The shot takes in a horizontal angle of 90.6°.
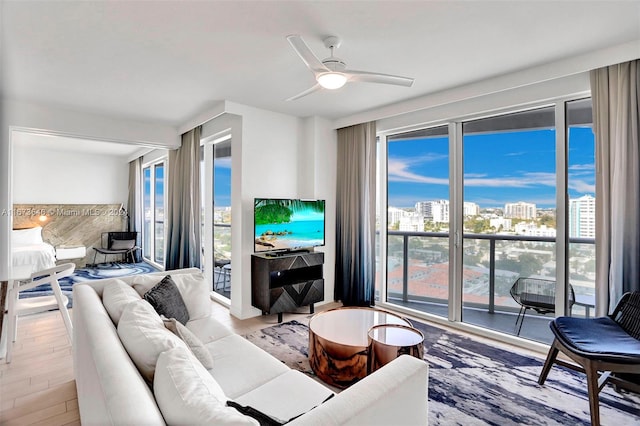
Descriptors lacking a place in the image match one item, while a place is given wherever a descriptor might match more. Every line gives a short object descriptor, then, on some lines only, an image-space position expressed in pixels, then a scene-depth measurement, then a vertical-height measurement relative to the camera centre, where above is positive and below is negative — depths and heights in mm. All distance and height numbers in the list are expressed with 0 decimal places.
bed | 5003 -637
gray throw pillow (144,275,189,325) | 2146 -614
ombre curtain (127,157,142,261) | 7227 +308
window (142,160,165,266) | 6418 +7
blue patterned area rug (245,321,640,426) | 1966 -1246
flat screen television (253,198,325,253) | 3629 -135
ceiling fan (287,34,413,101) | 2060 +976
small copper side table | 1961 -871
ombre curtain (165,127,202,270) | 4613 +110
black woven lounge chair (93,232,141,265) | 6605 -717
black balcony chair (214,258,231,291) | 4562 -913
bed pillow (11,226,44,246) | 5657 -460
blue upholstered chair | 1827 -799
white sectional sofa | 913 -586
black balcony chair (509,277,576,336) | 2924 -773
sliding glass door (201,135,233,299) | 4664 +61
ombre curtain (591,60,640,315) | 2352 +266
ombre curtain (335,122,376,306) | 4051 -24
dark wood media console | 3553 -829
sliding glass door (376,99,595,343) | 2803 -9
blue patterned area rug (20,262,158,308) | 4738 -1155
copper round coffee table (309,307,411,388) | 2203 -971
